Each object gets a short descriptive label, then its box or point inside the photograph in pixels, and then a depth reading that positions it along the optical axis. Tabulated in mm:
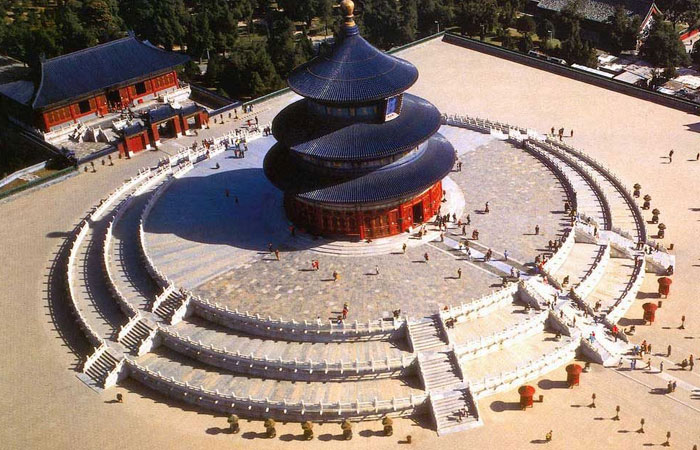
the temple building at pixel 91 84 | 91875
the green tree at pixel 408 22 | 117562
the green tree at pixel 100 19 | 119825
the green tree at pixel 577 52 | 106688
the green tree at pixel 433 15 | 122625
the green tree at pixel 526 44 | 115625
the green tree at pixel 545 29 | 121250
